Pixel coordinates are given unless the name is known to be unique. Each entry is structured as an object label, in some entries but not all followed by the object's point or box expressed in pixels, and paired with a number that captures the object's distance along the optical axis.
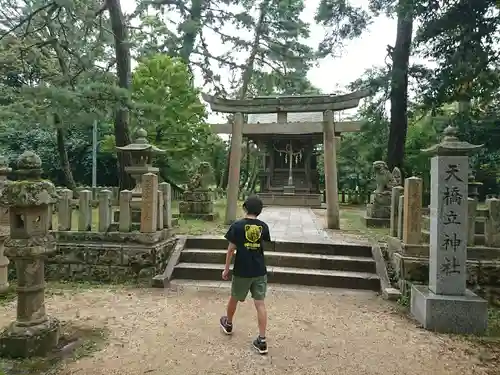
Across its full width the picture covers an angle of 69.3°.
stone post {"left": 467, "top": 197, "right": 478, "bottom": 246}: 5.29
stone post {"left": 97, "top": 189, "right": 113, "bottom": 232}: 6.20
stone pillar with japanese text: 4.35
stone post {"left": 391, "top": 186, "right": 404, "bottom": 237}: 6.41
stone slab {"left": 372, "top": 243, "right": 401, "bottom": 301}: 5.34
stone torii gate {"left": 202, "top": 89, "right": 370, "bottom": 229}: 9.21
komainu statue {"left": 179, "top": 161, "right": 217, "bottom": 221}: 10.52
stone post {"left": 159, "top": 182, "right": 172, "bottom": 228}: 6.84
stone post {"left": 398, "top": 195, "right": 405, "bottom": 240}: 5.82
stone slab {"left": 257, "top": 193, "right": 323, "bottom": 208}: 17.44
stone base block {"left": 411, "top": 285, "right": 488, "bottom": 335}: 4.26
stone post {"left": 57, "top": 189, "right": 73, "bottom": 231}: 6.31
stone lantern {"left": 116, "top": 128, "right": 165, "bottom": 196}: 8.34
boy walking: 3.77
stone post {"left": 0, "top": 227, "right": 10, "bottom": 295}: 5.34
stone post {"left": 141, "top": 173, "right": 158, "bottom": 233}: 6.13
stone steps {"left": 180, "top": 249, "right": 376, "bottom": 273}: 6.30
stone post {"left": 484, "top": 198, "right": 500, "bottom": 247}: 5.34
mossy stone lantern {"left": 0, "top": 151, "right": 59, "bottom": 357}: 3.53
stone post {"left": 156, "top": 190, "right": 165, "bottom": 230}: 6.56
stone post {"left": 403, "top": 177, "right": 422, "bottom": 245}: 5.46
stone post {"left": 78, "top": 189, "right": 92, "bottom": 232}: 6.32
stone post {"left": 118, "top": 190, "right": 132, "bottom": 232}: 6.19
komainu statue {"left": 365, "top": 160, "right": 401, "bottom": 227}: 9.95
